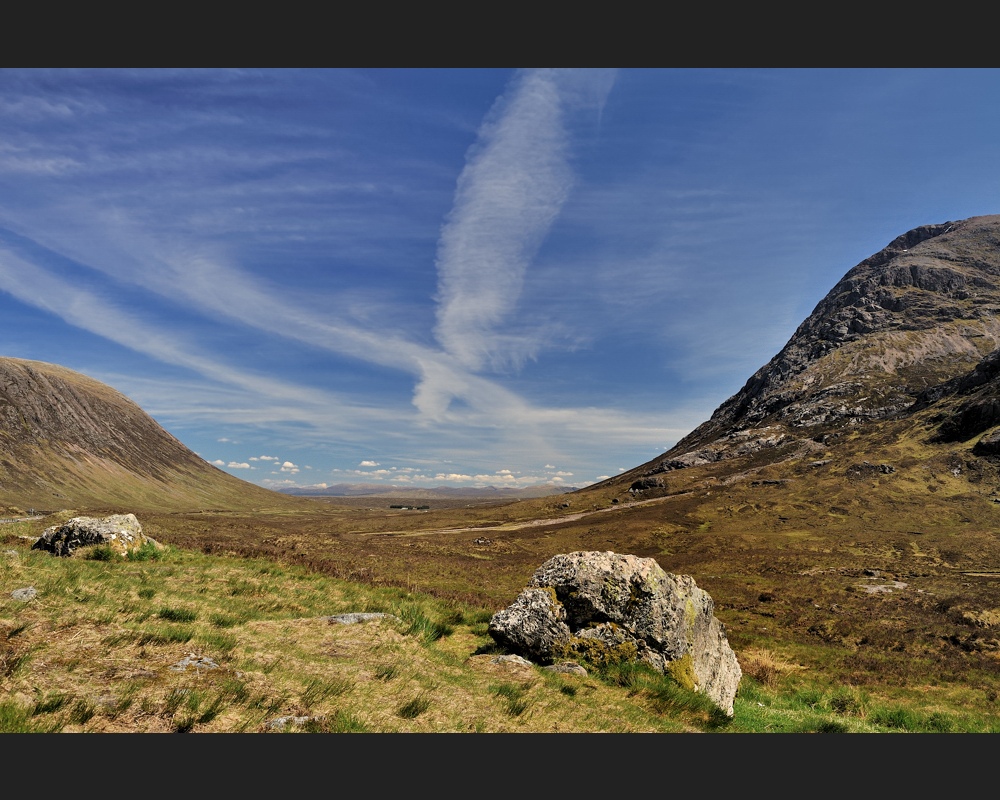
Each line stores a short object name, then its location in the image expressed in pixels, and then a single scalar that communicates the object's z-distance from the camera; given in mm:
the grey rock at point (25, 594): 10375
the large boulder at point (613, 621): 12008
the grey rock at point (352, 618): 12742
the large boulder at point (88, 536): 17281
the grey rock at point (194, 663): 8250
